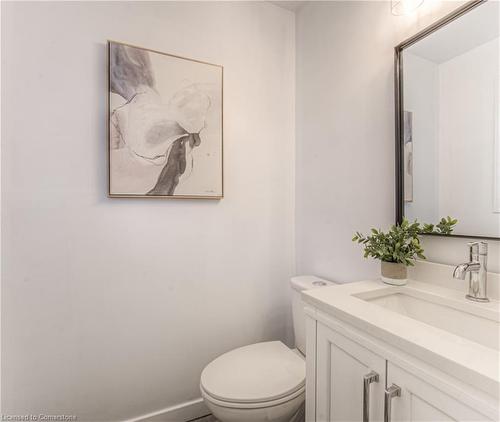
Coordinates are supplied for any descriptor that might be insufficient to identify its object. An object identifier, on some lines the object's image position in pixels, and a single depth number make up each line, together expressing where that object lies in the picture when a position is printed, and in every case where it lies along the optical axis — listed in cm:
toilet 99
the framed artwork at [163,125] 124
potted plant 95
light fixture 101
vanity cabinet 50
